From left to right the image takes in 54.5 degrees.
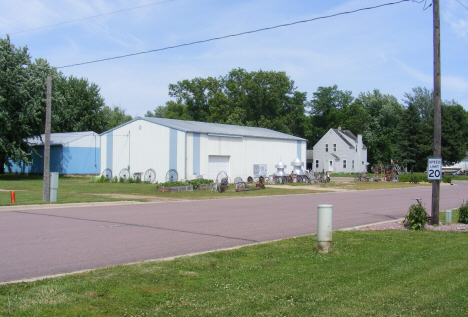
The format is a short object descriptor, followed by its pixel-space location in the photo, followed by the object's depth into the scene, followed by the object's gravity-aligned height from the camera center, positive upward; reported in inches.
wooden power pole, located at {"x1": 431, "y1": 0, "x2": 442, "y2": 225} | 542.9 +85.8
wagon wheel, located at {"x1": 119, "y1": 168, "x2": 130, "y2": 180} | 1573.6 -12.8
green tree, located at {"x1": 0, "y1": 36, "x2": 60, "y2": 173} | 1600.6 +258.6
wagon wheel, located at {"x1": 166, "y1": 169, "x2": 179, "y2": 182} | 1427.2 -12.8
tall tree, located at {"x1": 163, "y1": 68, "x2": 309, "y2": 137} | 3110.2 +502.3
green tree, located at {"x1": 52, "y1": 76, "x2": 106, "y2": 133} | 2618.1 +370.5
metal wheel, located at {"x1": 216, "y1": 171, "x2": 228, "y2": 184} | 1539.0 -11.5
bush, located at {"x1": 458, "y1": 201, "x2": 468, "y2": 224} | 556.1 -48.7
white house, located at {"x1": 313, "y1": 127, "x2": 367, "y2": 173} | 3053.6 +139.0
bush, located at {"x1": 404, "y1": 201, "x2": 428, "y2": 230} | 499.5 -47.8
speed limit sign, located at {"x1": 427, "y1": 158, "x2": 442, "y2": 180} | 536.1 +6.7
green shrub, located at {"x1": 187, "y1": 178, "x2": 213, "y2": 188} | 1196.5 -28.5
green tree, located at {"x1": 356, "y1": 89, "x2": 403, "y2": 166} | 3454.7 +307.6
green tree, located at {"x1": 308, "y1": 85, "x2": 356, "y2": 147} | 3801.7 +578.6
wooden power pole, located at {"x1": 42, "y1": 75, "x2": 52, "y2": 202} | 810.2 +25.9
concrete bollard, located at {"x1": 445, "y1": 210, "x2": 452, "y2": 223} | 558.6 -51.5
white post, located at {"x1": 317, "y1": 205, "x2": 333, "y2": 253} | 351.6 -44.0
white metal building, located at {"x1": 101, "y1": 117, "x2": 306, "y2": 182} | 1445.6 +76.4
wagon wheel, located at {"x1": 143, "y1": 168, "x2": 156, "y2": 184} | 1493.6 -17.8
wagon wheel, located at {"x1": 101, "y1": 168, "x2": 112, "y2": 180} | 1628.9 -10.8
